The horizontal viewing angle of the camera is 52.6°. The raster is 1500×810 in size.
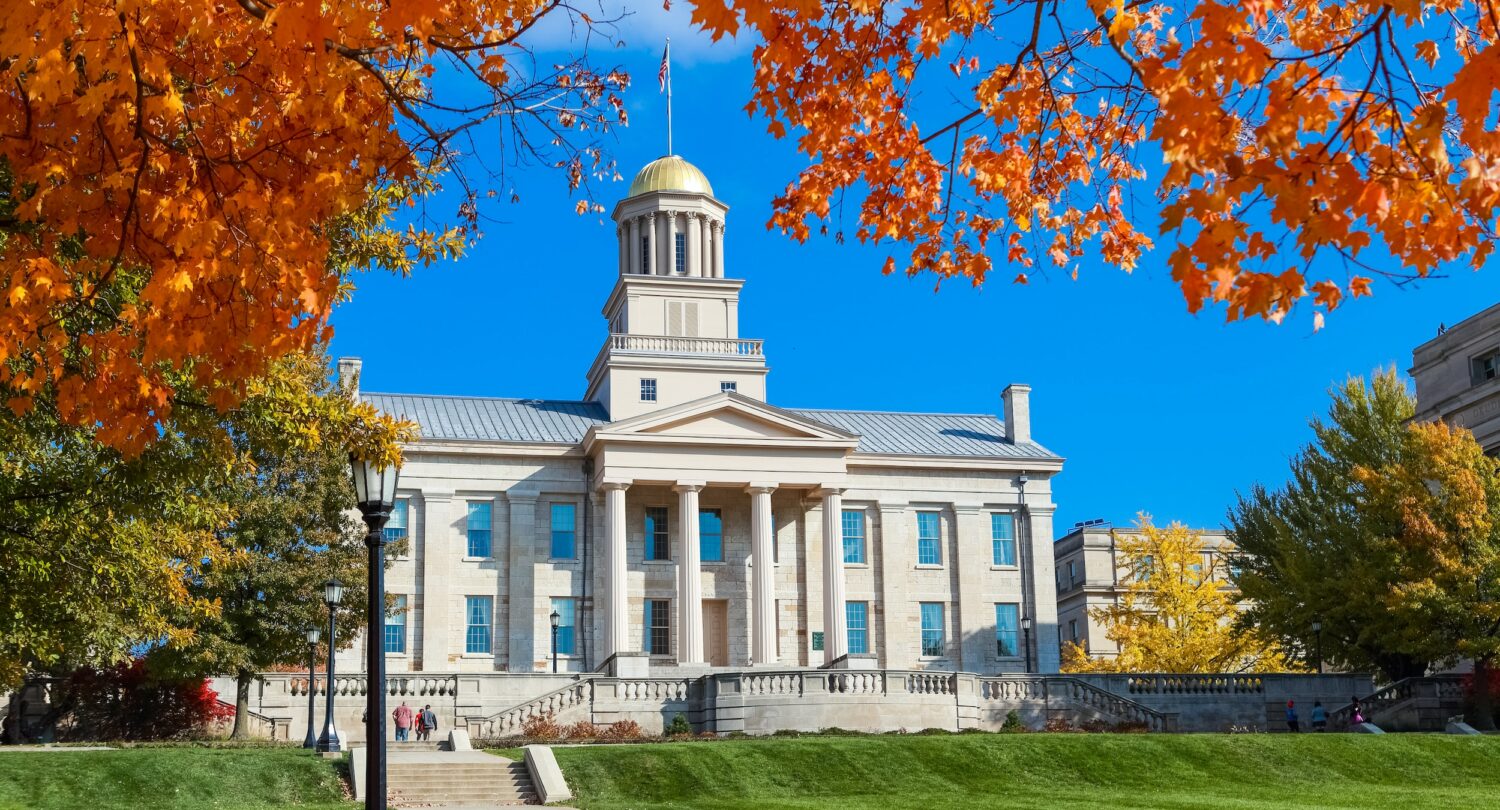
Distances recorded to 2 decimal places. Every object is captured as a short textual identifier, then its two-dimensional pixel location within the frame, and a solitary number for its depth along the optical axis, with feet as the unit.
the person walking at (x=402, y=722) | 138.72
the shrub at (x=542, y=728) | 139.85
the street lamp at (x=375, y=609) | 42.57
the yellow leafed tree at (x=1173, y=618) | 190.39
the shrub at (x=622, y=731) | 140.05
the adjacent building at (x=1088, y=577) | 284.20
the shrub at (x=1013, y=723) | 149.28
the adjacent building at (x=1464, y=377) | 172.14
